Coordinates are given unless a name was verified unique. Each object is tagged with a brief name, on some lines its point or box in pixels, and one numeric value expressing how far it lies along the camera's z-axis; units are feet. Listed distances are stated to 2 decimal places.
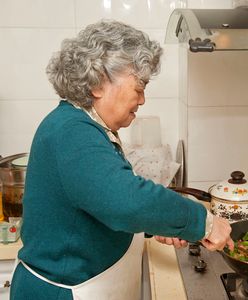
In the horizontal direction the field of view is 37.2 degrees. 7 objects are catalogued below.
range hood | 2.91
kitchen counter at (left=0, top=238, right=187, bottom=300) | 2.89
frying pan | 2.65
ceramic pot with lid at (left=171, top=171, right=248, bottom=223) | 3.67
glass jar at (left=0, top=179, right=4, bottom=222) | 4.42
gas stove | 2.85
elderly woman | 2.03
